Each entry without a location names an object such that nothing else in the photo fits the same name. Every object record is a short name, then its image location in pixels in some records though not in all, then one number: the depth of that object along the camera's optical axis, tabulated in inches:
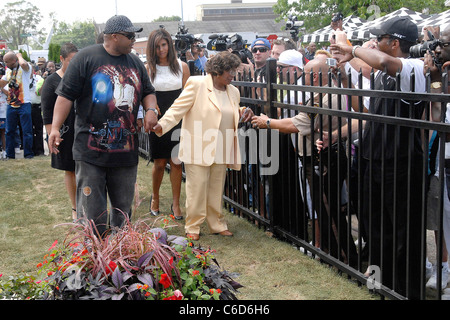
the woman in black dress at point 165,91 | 257.8
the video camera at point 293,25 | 517.6
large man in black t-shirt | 178.4
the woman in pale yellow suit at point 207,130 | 218.1
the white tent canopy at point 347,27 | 701.9
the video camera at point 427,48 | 145.6
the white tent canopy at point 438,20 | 505.7
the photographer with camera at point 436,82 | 144.1
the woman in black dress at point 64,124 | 237.0
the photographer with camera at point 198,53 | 419.2
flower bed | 101.7
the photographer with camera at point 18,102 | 434.6
